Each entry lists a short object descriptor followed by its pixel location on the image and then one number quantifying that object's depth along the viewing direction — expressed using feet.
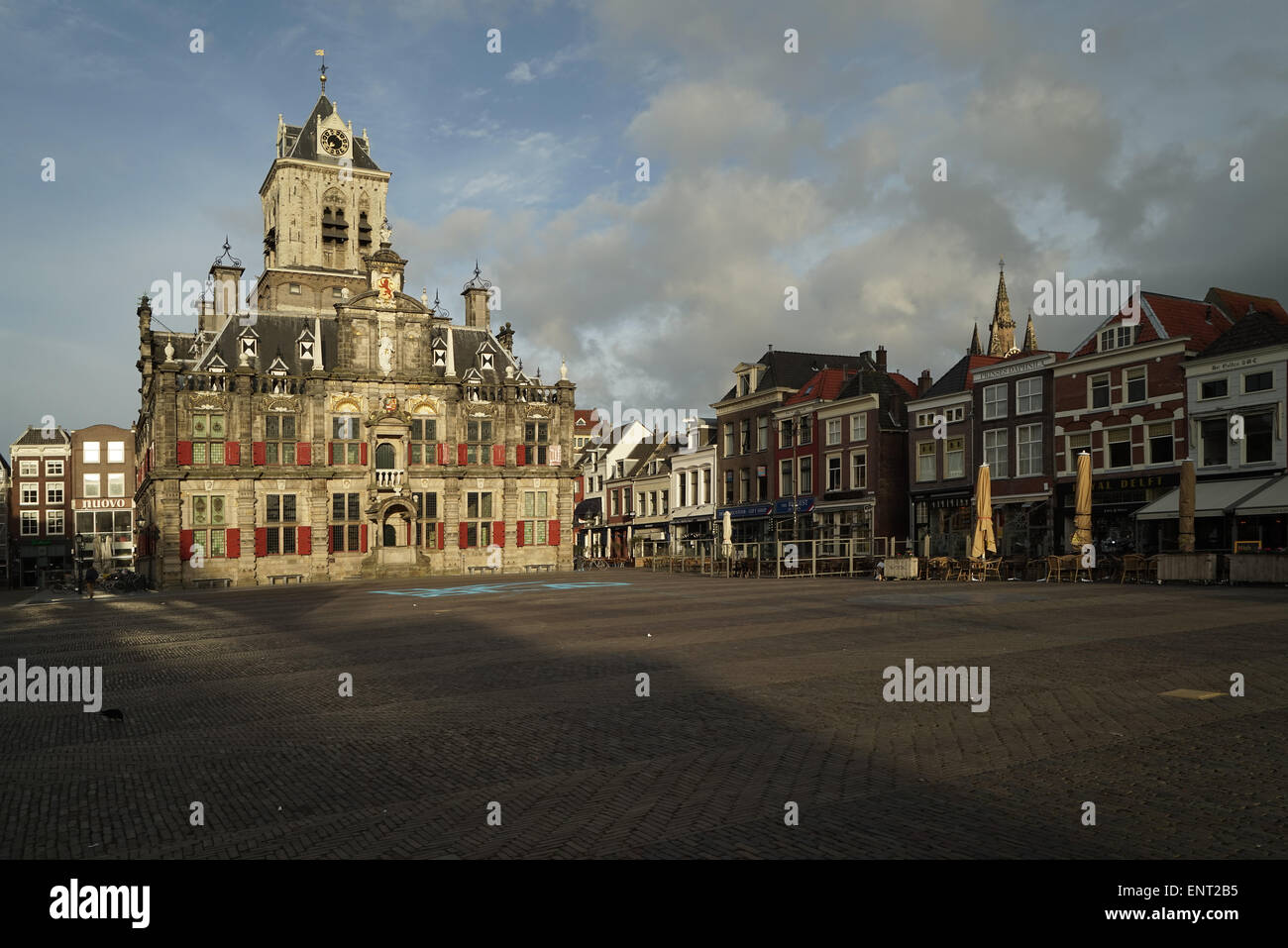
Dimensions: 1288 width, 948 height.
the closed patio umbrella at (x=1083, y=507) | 110.32
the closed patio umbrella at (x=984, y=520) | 120.06
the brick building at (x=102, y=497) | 277.85
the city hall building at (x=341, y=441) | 179.52
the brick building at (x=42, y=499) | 276.62
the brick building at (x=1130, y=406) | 126.52
